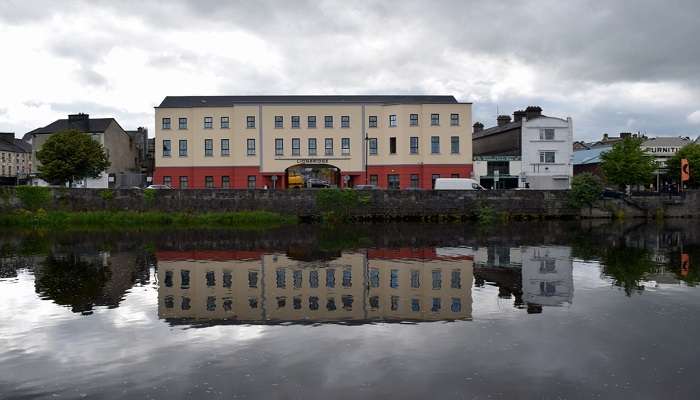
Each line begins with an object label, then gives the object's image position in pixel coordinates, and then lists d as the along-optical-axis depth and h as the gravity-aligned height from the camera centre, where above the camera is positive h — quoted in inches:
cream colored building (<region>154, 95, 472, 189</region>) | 2603.3 +248.6
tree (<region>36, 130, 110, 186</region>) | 2485.2 +183.4
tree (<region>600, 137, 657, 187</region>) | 2610.7 +138.6
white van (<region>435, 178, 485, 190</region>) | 2320.4 +52.1
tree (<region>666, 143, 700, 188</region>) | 3002.0 +171.4
